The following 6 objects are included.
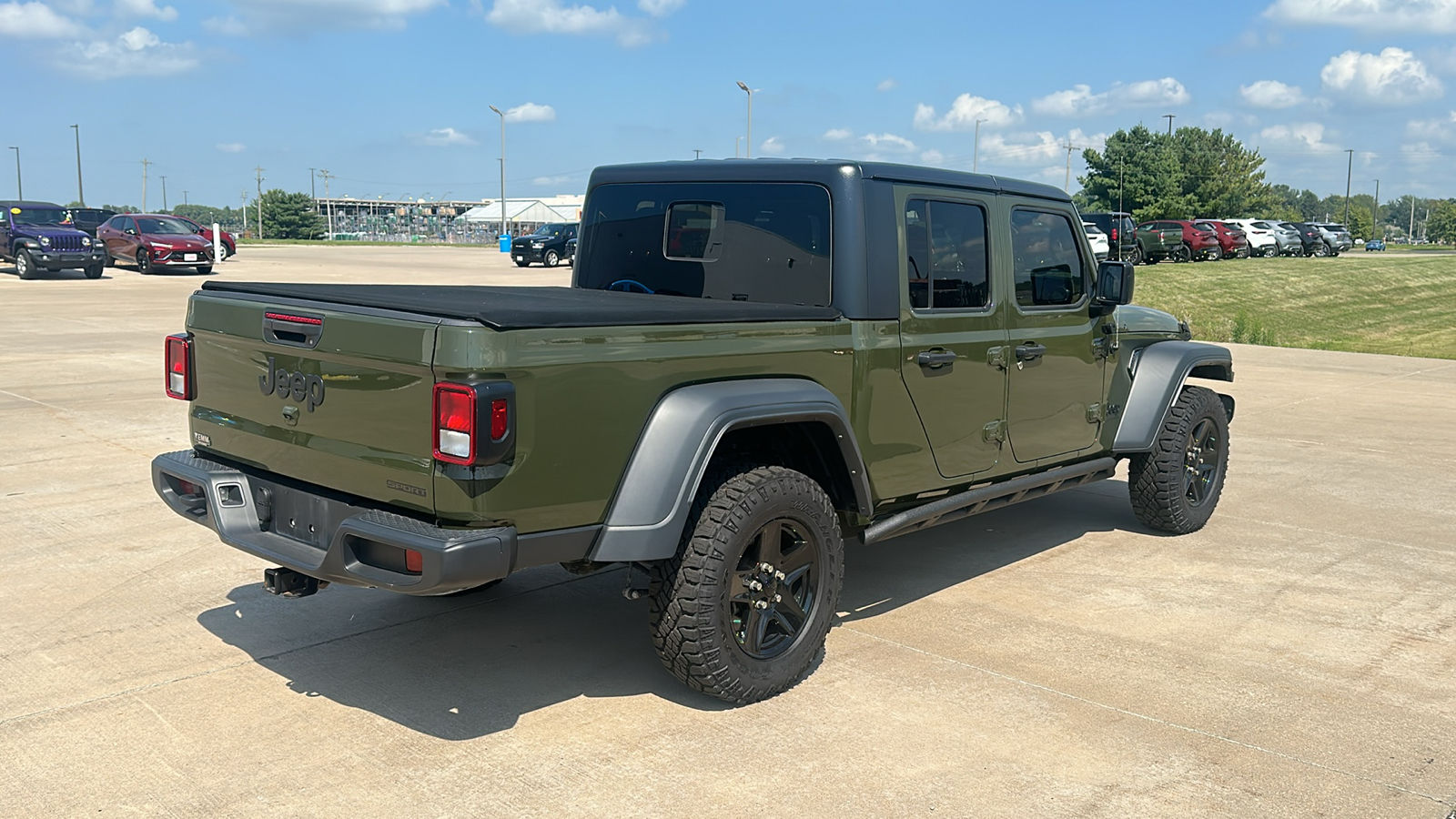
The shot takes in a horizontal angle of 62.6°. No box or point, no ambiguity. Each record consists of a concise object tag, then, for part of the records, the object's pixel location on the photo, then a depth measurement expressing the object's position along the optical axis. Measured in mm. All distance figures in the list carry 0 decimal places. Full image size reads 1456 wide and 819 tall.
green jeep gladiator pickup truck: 3477
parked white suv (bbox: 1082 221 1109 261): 30312
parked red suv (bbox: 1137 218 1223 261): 40812
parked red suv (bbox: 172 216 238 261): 34506
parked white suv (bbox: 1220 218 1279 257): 43688
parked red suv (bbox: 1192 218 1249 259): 42312
